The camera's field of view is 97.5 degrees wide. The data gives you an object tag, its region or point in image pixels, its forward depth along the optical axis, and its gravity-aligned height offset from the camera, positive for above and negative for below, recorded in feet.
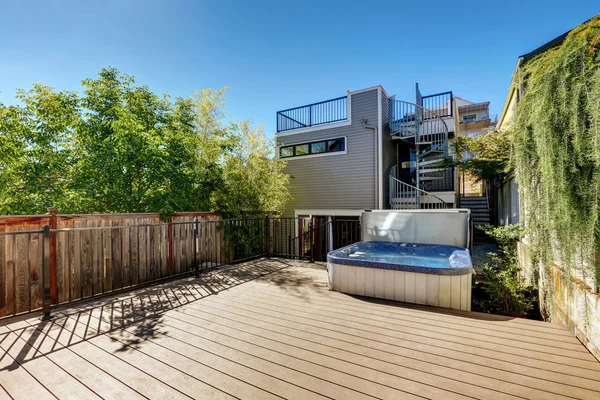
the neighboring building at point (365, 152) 26.53 +5.03
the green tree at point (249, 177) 21.72 +2.05
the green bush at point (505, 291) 9.96 -3.75
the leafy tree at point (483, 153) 21.74 +4.00
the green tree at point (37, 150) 14.94 +3.20
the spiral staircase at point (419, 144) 26.50 +5.61
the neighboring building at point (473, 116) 64.51 +21.47
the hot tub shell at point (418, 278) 9.97 -3.28
